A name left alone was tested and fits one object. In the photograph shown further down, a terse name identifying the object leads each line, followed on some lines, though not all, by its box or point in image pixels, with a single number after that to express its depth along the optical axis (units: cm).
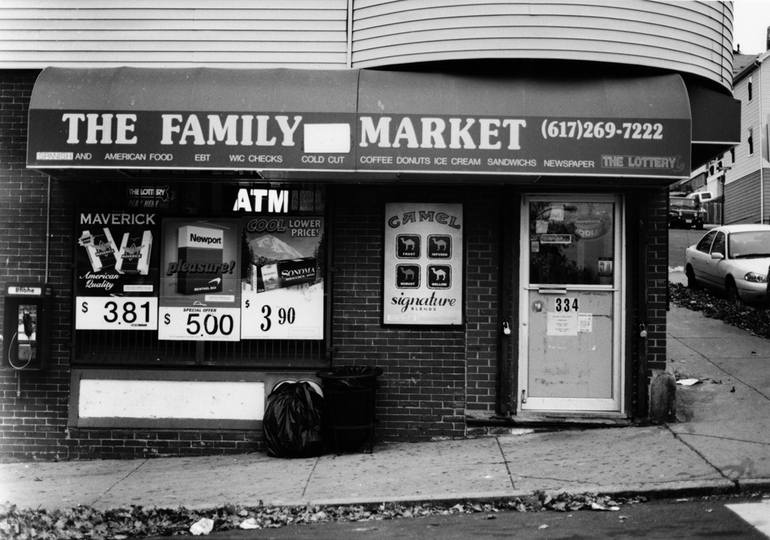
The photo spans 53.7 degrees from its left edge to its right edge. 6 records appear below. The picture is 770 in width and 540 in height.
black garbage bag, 751
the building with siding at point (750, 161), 3056
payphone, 800
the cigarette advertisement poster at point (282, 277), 808
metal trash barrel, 745
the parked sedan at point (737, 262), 1434
